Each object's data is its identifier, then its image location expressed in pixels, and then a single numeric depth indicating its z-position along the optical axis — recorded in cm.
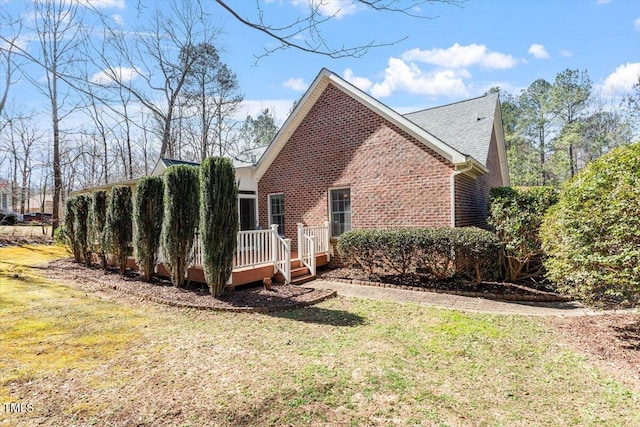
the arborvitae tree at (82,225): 1134
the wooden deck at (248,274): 764
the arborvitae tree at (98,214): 1026
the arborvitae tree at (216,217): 683
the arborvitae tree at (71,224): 1163
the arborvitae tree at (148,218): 849
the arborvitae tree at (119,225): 965
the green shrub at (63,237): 1216
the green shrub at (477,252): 729
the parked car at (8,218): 2529
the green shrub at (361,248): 873
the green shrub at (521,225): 761
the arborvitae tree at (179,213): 753
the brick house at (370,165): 919
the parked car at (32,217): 3553
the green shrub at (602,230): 449
